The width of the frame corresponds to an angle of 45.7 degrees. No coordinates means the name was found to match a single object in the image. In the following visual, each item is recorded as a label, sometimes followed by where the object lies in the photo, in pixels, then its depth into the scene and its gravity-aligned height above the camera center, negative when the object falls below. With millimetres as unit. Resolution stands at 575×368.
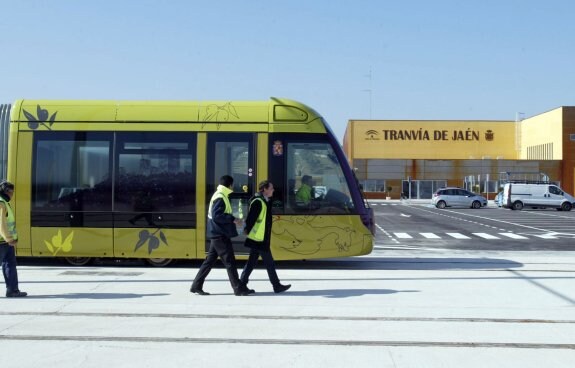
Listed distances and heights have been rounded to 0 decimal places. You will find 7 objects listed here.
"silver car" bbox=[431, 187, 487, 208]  51594 -940
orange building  76312 +4612
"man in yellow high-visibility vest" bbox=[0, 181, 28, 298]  8750 -760
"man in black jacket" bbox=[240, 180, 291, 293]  9094 -553
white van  47094 -518
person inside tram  11805 -119
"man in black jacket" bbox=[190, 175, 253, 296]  8914 -554
